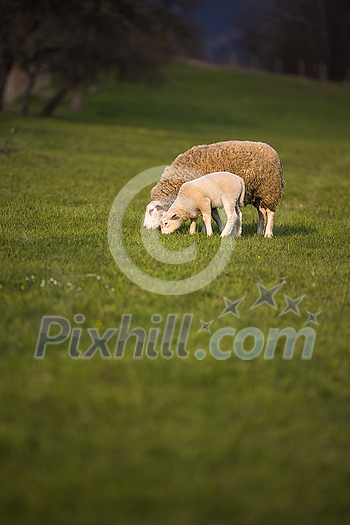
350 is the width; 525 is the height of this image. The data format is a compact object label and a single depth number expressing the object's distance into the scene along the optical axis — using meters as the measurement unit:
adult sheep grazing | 16.39
